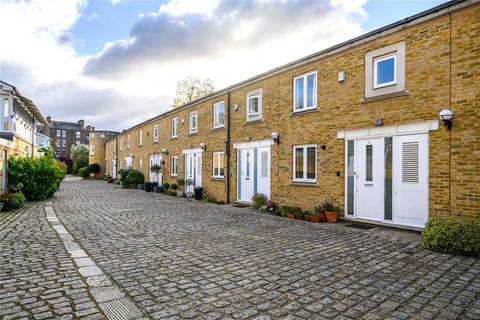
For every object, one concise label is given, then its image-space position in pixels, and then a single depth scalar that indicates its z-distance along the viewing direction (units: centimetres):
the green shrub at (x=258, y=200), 1305
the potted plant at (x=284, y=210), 1134
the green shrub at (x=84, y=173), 4659
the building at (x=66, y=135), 8288
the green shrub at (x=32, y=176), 1500
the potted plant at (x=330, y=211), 998
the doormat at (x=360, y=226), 888
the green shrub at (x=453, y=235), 610
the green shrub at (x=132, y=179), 2736
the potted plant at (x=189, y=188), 1939
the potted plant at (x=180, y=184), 2012
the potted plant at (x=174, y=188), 2039
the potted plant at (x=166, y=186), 2195
